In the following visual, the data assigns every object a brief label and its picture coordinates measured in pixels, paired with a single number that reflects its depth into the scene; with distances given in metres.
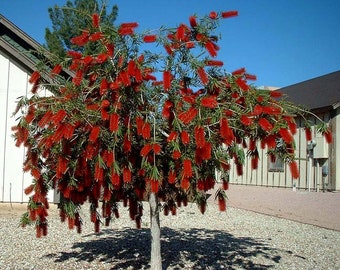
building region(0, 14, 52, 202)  11.09
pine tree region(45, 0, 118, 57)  26.47
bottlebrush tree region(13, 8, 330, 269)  3.34
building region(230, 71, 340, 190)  17.66
